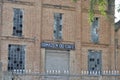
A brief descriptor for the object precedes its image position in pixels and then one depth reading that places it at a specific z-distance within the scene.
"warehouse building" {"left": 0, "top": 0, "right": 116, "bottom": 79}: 33.31
